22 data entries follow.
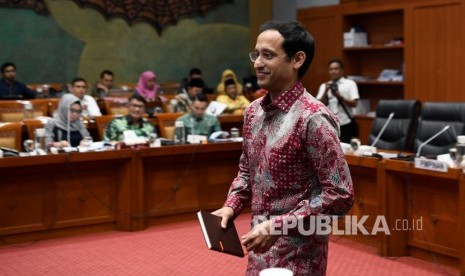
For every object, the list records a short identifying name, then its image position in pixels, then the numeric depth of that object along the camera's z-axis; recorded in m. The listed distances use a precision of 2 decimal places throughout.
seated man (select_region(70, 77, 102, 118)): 7.87
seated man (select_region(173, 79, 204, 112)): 8.14
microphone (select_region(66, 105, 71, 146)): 5.89
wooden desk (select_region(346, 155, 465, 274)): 4.24
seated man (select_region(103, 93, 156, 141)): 6.12
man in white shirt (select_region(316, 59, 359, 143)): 7.22
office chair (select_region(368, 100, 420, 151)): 5.60
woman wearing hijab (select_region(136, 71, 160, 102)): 9.08
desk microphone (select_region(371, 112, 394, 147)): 5.35
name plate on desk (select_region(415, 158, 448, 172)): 4.18
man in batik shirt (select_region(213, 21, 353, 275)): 1.76
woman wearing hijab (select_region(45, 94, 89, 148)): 5.93
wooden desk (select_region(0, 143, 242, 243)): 5.15
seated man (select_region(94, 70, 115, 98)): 9.20
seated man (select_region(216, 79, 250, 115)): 8.15
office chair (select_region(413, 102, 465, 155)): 5.17
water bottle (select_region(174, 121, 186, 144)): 6.12
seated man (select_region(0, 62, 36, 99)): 8.45
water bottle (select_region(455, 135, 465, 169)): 4.19
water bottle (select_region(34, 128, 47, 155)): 5.48
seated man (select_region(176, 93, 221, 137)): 6.48
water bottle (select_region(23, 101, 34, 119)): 6.95
